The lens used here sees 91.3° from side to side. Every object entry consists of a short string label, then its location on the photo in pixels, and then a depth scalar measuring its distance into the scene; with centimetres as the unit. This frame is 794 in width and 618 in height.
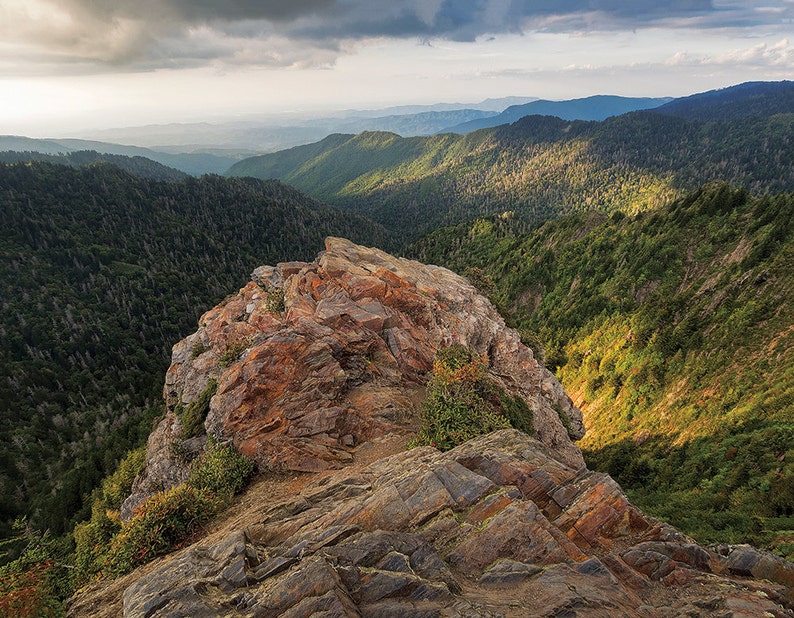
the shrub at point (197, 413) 2712
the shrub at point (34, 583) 1291
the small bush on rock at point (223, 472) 2108
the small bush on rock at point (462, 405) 2166
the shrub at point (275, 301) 3653
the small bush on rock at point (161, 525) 1717
